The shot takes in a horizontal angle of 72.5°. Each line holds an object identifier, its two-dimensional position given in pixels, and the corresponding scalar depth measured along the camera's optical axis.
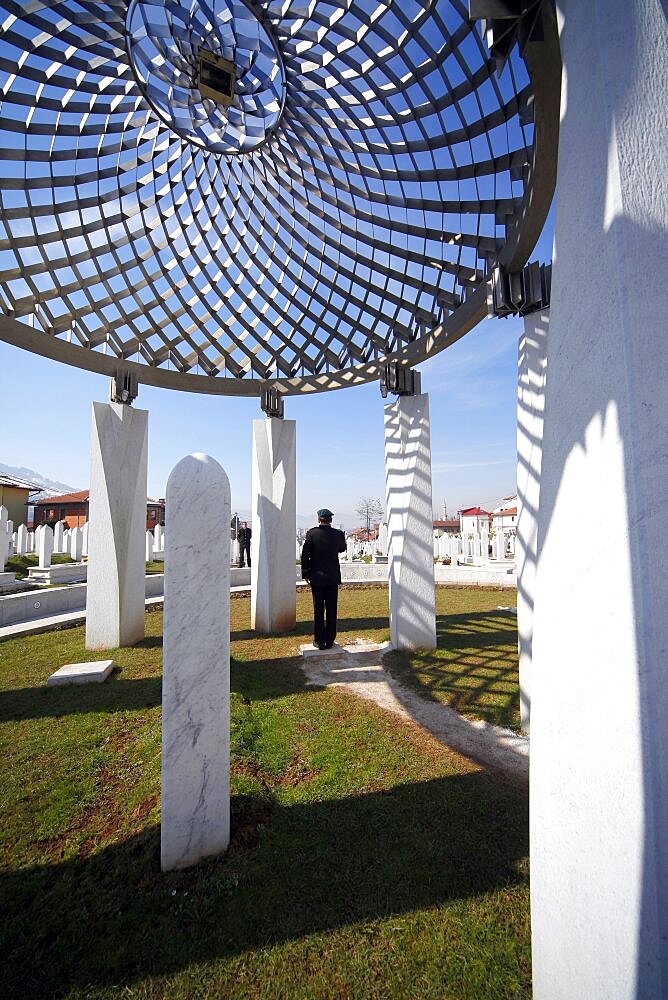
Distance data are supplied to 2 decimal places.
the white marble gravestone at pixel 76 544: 18.74
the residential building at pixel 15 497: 36.09
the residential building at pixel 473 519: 61.92
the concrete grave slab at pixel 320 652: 8.66
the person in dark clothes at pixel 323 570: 8.82
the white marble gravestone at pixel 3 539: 13.75
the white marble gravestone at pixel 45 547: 15.54
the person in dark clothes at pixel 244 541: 20.00
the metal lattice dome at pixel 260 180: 6.38
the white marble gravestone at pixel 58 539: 20.39
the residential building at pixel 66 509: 52.51
